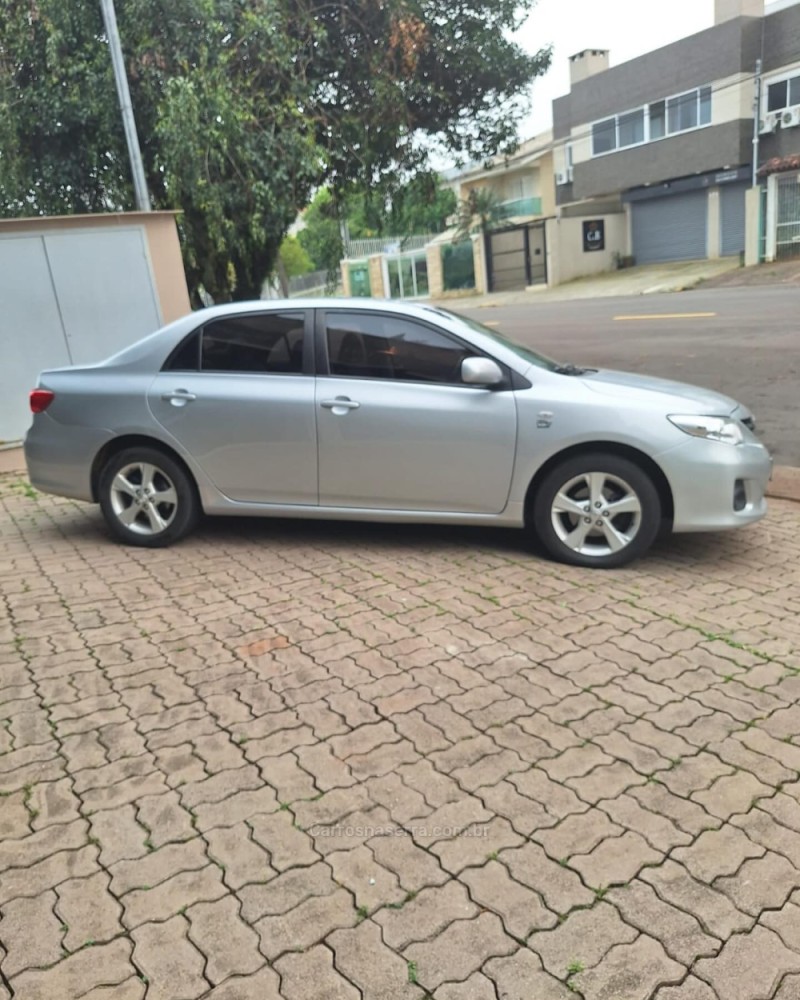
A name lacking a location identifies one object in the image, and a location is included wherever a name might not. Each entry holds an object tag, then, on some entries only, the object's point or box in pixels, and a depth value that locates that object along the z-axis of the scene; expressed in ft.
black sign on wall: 124.67
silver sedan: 15.02
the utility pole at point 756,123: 99.80
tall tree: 30.04
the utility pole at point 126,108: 27.84
